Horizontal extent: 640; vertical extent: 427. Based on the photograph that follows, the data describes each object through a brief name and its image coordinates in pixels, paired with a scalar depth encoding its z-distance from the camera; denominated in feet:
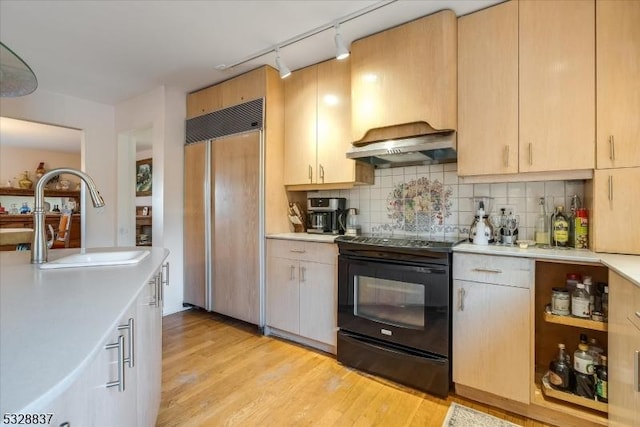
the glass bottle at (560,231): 6.45
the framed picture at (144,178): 17.43
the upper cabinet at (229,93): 9.53
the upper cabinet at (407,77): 6.72
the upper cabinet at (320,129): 8.57
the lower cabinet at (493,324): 5.57
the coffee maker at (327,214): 9.37
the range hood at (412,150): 6.74
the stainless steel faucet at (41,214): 4.50
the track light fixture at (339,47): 6.89
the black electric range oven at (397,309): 6.21
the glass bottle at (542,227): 6.76
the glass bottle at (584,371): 5.32
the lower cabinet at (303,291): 7.99
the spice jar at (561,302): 5.72
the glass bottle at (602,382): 5.12
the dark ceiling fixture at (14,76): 3.94
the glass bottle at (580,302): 5.44
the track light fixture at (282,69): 7.98
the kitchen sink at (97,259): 4.31
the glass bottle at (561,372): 5.52
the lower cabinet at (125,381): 2.07
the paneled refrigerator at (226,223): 9.47
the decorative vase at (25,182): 20.02
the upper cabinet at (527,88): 5.75
